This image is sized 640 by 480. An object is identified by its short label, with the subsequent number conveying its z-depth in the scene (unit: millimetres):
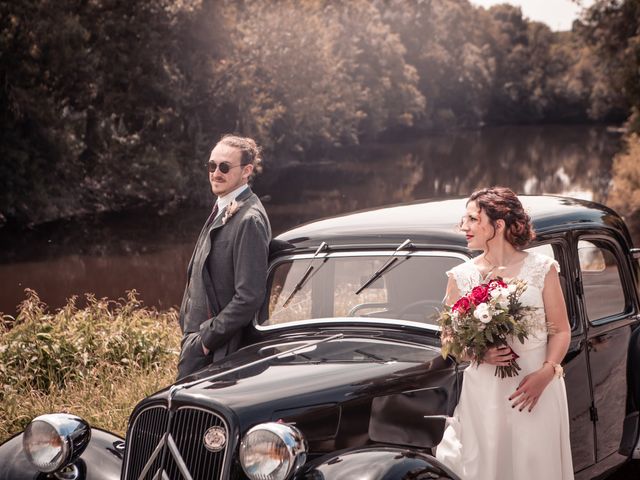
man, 4816
